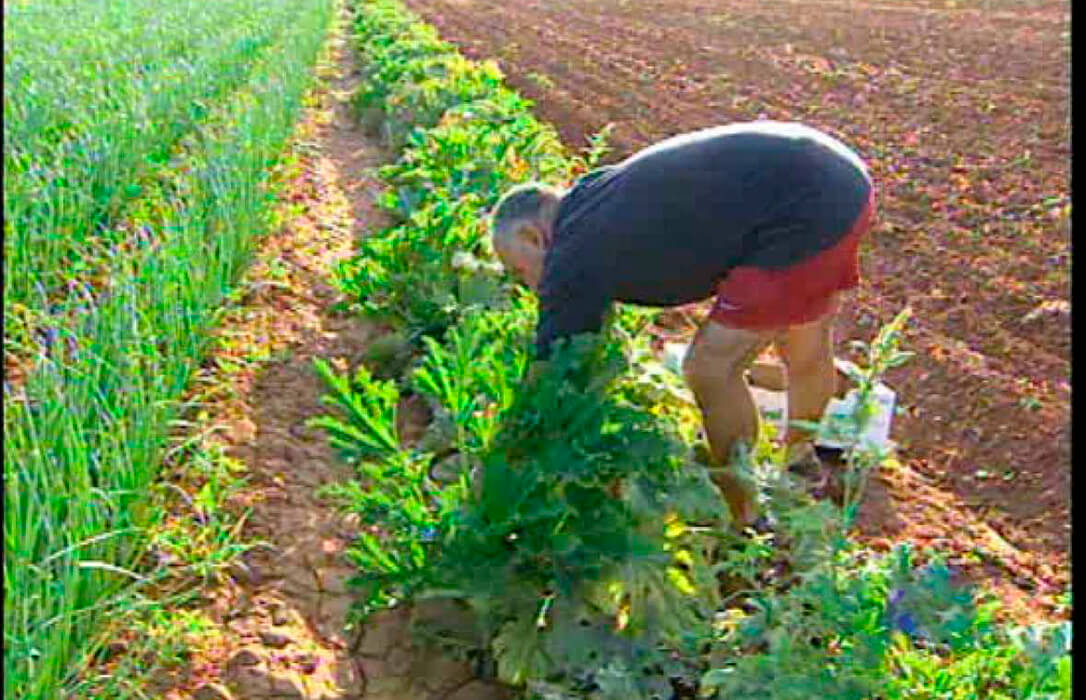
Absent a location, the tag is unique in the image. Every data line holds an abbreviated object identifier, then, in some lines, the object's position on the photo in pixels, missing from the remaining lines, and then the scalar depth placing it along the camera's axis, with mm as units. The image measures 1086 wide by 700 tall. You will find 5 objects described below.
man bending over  2721
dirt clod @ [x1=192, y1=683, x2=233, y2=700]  2303
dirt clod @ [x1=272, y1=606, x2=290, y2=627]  2604
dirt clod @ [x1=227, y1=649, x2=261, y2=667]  2418
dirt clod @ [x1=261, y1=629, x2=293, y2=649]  2518
